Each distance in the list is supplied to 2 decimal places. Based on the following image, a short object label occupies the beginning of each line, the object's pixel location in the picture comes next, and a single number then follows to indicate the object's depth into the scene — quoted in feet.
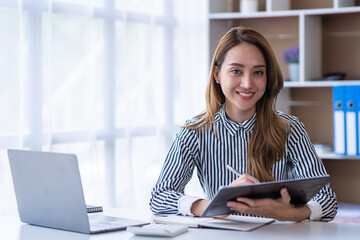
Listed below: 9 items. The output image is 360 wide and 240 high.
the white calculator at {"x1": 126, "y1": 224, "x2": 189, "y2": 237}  5.41
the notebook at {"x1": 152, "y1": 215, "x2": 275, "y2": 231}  5.82
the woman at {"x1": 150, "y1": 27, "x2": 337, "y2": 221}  7.16
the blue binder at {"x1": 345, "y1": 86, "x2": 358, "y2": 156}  11.66
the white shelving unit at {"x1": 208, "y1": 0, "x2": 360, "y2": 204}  12.43
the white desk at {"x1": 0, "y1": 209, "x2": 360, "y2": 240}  5.46
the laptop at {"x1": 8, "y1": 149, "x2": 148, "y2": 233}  5.52
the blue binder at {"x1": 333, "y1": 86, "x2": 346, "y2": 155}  11.77
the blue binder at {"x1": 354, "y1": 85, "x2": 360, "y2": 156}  11.60
